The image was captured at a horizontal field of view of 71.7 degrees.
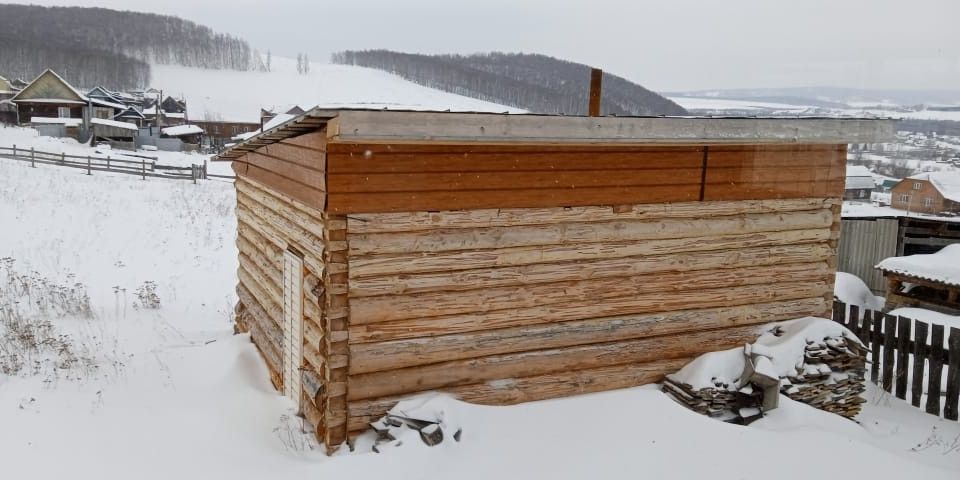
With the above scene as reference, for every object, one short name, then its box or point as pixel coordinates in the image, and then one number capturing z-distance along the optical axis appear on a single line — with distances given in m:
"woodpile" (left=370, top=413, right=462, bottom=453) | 6.45
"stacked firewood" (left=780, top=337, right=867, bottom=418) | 8.16
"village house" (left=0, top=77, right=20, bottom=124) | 58.96
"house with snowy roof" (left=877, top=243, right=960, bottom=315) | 13.20
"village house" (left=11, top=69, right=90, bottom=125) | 55.91
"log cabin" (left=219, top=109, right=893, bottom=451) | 6.54
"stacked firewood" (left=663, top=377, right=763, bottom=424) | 7.70
